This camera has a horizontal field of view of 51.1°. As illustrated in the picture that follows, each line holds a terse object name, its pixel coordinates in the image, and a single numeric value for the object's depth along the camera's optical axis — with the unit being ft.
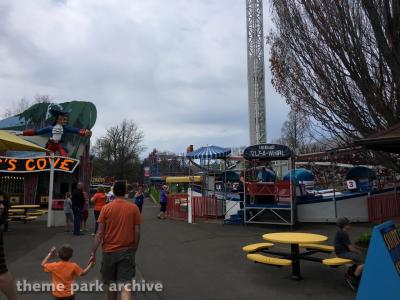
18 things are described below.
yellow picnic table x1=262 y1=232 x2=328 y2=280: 25.00
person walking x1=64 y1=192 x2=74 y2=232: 48.27
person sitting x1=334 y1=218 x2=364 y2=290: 23.18
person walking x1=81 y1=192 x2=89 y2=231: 50.50
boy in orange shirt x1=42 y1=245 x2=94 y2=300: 16.50
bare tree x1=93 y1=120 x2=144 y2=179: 214.69
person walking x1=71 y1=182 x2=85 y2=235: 45.03
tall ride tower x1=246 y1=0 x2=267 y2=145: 155.43
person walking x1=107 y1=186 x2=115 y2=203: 52.75
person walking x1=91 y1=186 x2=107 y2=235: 44.01
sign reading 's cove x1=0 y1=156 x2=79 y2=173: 91.45
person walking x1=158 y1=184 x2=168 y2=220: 64.23
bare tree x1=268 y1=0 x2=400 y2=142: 32.27
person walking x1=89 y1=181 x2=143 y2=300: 17.43
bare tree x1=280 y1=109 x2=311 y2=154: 160.73
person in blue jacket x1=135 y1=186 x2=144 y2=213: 58.03
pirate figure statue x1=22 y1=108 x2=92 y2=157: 77.20
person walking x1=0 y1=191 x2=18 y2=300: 17.66
